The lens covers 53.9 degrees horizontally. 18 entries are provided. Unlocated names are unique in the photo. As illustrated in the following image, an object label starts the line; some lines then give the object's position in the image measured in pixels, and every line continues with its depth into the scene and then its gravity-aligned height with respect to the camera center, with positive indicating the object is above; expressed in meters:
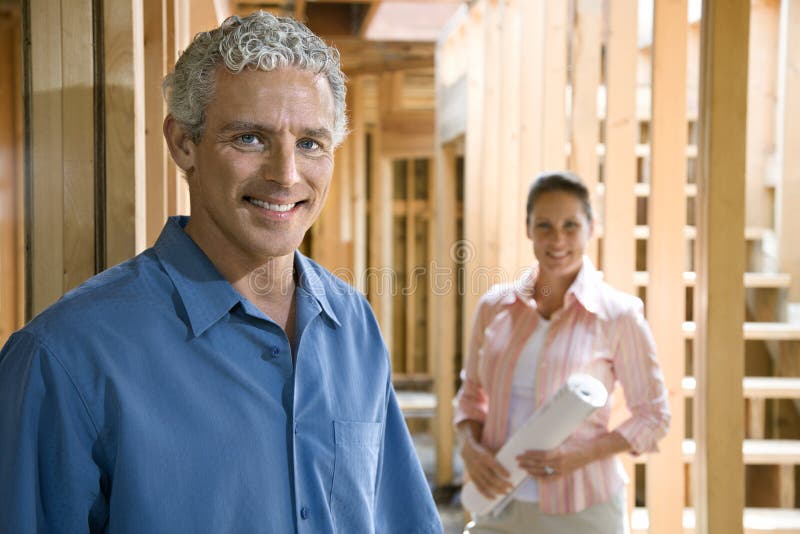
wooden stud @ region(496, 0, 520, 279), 3.85 +0.43
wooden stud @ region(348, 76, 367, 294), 7.38 +0.40
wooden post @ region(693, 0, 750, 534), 2.04 -0.09
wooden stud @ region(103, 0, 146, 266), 1.49 +0.21
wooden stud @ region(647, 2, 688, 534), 2.57 -0.04
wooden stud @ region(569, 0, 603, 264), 3.29 +0.60
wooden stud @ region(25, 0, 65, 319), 1.44 +0.14
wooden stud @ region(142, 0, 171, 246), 1.82 +0.28
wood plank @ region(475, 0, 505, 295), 4.11 +0.46
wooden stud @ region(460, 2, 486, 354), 4.48 +0.50
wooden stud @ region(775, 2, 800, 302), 3.81 +0.43
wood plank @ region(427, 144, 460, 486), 5.36 -0.64
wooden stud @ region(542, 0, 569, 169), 3.41 +0.66
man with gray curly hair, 0.96 -0.17
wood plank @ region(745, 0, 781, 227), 4.16 +0.60
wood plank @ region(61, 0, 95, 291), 1.46 +0.17
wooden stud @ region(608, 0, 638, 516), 2.92 +0.31
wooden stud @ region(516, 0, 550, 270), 3.64 +0.67
